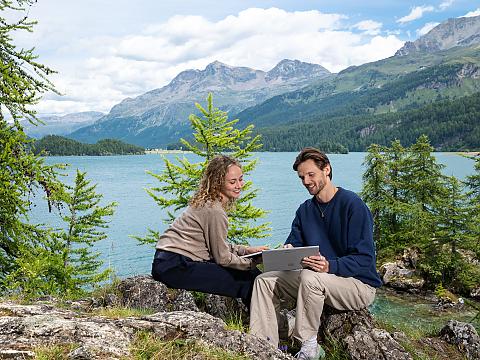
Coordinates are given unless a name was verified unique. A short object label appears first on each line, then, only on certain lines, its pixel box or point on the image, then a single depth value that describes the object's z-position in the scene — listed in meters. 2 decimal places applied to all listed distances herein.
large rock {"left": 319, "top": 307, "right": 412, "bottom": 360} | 4.42
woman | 4.75
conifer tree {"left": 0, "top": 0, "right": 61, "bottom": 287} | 7.44
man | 4.52
